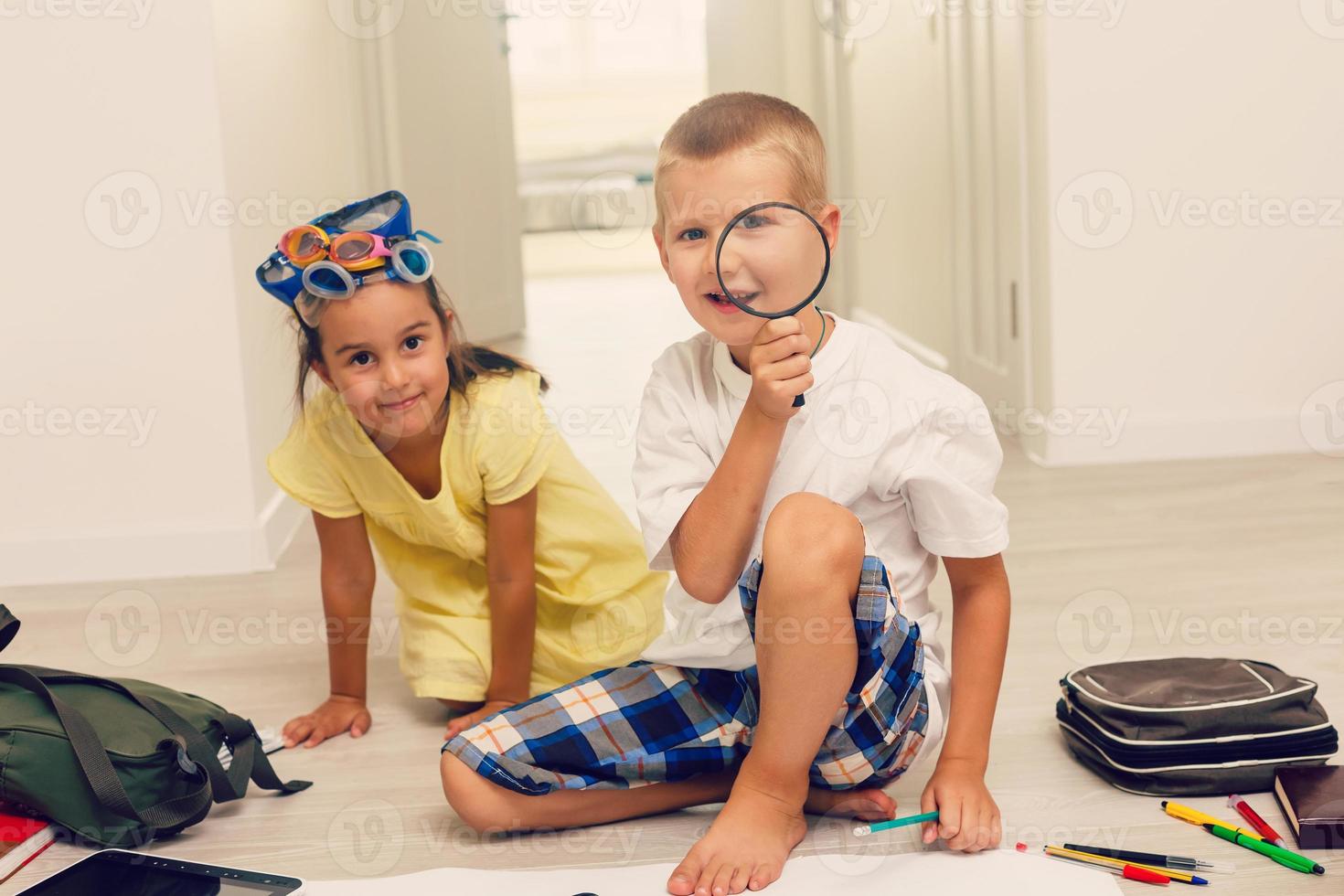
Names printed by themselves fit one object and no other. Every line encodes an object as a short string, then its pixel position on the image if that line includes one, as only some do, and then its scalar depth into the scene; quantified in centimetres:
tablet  120
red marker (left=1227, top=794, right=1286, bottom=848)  127
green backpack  135
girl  159
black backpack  137
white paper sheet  120
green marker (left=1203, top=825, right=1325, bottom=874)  121
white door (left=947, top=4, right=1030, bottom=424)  308
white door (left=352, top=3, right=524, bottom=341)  460
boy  122
